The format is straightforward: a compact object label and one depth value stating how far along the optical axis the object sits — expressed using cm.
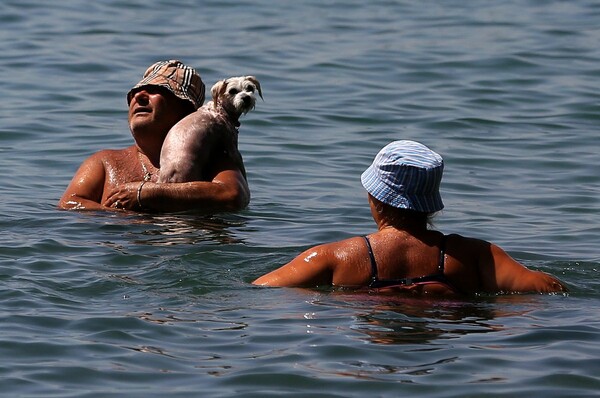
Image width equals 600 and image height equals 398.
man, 1780
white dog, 1761
